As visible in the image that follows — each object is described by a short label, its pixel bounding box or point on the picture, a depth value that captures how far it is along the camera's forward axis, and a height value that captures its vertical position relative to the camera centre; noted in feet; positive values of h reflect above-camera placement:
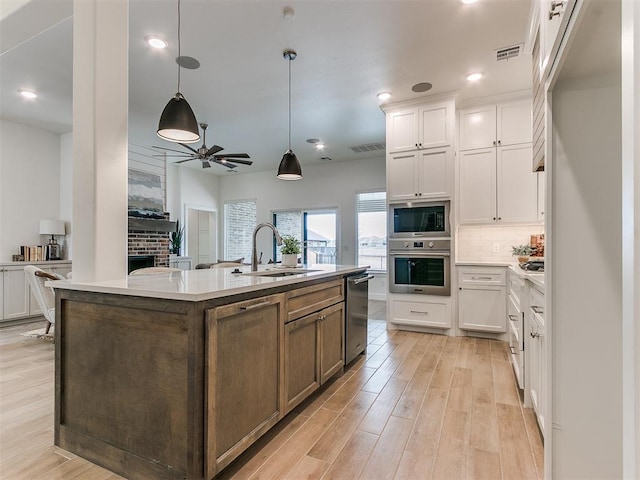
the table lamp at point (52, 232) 17.53 +0.47
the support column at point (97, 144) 6.25 +1.84
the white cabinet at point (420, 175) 13.57 +2.79
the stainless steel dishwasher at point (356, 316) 9.52 -2.26
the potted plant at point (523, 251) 12.53 -0.36
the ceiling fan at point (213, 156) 15.37 +4.02
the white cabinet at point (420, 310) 13.55 -2.89
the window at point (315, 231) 25.21 +0.77
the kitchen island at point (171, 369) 4.73 -2.03
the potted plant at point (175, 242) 24.23 -0.07
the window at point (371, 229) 23.41 +0.87
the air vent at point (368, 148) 20.77 +5.97
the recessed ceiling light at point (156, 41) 10.03 +6.08
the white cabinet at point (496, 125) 13.28 +4.76
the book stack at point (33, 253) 16.92 -0.61
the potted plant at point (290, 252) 9.49 -0.31
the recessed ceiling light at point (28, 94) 13.61 +6.07
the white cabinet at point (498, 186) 13.14 +2.23
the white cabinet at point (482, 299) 12.67 -2.22
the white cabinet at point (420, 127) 13.61 +4.82
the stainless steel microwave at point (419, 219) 13.57 +0.92
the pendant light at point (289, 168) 11.34 +2.50
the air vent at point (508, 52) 10.43 +6.03
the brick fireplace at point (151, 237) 18.37 +0.22
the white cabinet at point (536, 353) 5.99 -2.17
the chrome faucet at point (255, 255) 8.56 -0.36
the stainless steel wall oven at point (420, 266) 13.48 -1.02
